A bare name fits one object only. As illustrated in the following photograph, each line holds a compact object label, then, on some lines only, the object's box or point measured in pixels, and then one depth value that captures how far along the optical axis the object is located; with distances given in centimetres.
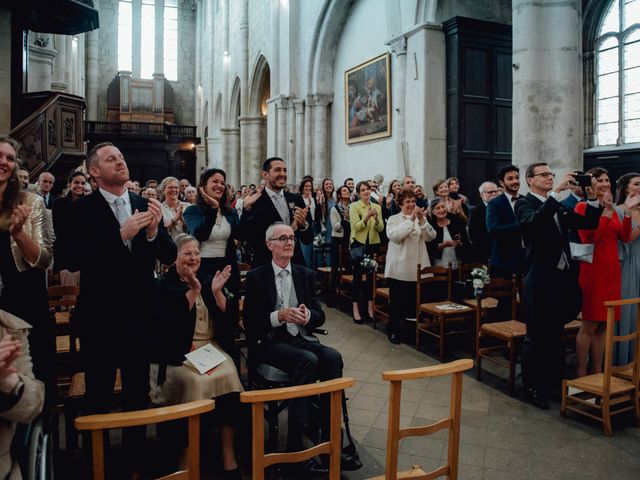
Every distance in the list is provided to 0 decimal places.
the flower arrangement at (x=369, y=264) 655
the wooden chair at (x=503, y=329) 432
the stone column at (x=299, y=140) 1502
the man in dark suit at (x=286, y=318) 328
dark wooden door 972
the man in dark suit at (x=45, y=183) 679
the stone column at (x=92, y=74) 2812
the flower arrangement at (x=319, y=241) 849
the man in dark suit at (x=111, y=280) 261
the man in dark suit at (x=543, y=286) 402
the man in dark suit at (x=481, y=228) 593
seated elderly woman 302
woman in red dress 412
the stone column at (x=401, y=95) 1039
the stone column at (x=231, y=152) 2327
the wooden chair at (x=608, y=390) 351
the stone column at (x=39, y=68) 1222
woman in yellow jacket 689
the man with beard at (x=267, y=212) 450
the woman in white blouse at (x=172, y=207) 558
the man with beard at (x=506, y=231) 479
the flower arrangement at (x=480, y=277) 488
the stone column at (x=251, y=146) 2011
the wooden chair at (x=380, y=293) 631
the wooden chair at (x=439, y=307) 516
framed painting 1150
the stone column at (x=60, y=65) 1580
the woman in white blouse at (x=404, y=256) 570
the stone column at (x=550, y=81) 680
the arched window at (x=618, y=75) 1209
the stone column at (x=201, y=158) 2778
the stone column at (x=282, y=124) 1549
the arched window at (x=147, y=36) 2959
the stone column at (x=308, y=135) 1478
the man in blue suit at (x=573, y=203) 414
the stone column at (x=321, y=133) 1457
